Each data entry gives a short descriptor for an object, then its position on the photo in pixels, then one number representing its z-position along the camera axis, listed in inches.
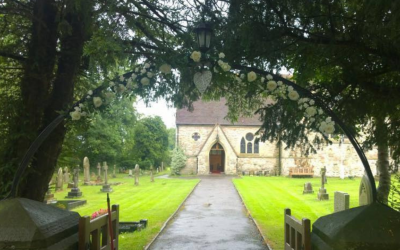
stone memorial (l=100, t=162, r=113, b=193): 897.3
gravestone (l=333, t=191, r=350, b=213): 402.9
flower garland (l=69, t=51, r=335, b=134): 201.9
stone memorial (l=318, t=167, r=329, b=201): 743.7
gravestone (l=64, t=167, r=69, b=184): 1065.7
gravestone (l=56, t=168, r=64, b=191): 910.4
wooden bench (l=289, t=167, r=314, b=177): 1482.5
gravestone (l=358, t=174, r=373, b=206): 309.0
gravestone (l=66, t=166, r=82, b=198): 774.5
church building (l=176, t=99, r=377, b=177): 1563.7
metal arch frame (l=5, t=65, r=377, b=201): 178.4
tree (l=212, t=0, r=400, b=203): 197.9
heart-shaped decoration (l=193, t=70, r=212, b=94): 207.2
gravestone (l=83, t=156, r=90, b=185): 1068.5
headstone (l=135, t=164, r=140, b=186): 1127.9
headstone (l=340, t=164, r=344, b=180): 1472.1
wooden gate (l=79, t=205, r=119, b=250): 163.9
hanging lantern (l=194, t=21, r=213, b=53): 200.4
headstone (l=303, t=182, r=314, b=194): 866.8
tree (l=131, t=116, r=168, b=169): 2030.0
